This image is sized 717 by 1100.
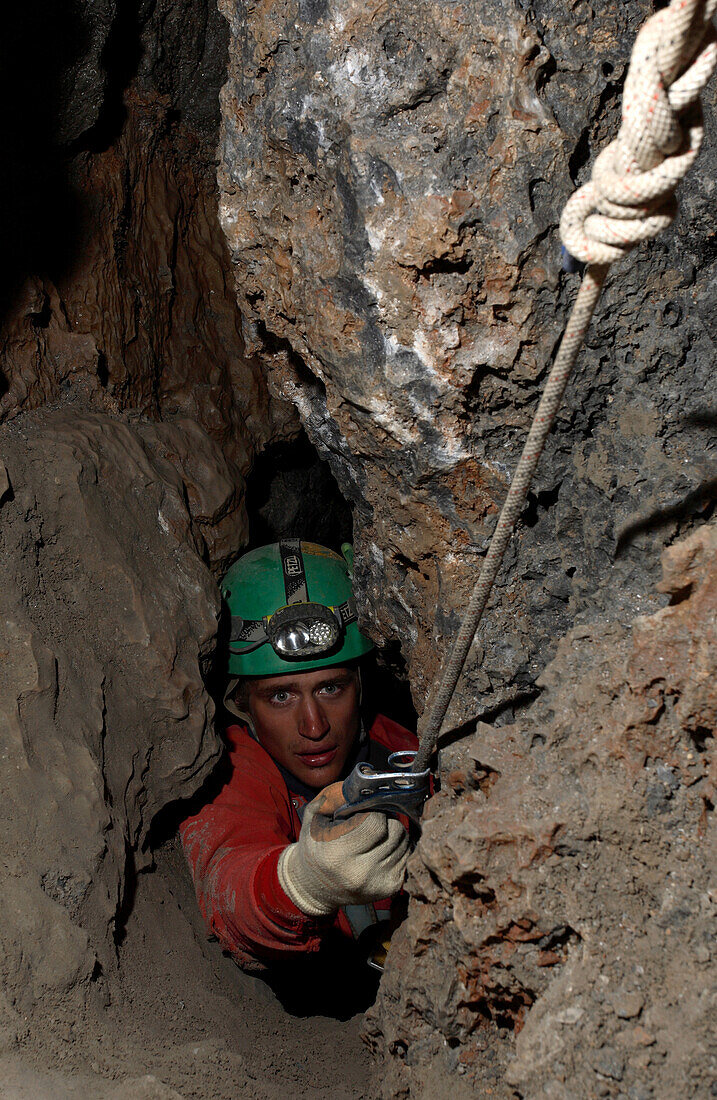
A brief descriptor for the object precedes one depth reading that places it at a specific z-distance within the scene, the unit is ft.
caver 4.91
